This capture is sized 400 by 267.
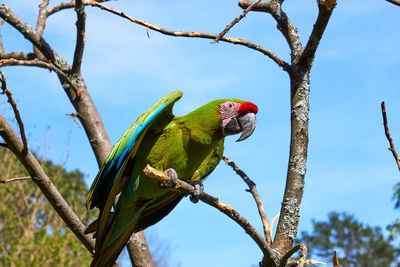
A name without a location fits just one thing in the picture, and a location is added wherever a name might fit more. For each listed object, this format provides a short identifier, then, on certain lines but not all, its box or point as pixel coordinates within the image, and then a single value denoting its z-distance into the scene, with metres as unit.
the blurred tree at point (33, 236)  6.81
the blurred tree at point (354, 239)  19.08
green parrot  2.47
